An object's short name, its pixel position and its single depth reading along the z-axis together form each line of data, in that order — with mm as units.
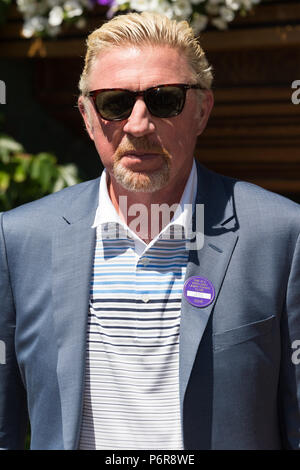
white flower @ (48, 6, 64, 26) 4402
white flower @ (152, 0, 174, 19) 3833
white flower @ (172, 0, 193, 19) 3930
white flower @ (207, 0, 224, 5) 4094
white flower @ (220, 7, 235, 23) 4180
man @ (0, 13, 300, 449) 2049
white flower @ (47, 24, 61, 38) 4570
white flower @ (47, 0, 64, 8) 4387
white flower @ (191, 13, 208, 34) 4088
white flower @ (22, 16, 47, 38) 4555
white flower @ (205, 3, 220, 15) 4141
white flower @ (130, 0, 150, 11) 3852
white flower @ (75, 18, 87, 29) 4520
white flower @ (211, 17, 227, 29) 4305
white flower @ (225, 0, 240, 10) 4105
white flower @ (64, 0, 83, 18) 4396
